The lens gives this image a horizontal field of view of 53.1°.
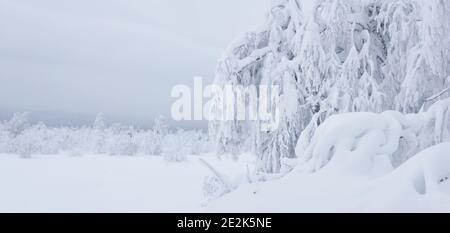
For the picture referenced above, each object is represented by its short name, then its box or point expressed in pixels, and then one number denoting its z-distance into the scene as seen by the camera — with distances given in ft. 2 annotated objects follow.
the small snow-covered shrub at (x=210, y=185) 34.59
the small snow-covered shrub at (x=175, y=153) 147.64
